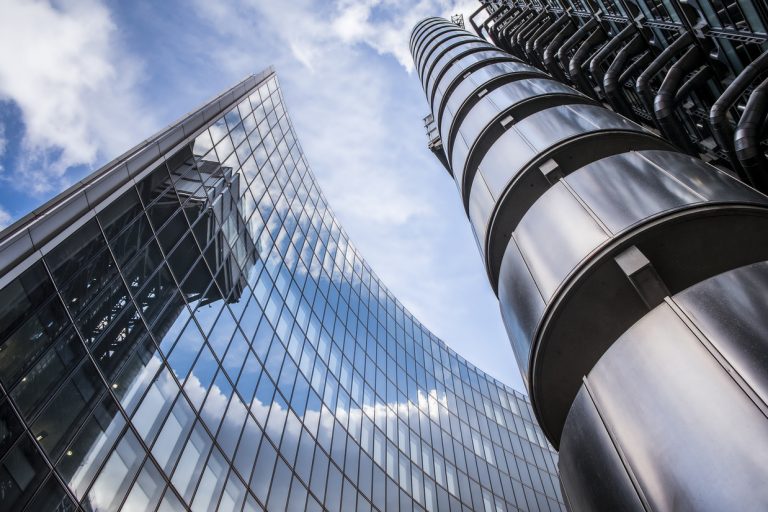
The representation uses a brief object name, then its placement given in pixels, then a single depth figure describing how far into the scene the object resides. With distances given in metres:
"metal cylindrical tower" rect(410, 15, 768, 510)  4.41
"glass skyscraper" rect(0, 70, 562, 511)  10.21
